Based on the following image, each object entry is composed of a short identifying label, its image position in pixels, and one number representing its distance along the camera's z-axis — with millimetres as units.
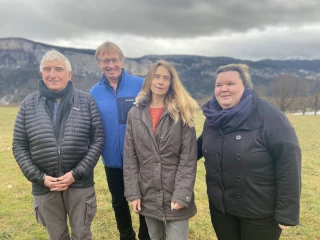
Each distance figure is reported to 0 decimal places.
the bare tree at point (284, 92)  52781
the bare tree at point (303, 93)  58312
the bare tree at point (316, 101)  55406
